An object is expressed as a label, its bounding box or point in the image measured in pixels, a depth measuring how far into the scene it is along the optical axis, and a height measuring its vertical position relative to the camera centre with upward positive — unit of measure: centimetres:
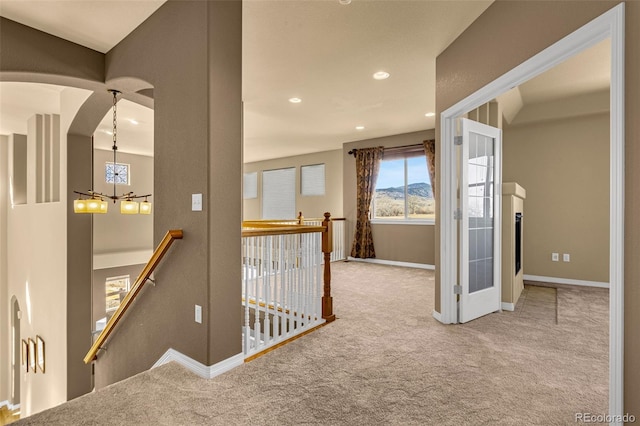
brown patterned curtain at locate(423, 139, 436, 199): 596 +103
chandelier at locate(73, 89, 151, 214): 346 +7
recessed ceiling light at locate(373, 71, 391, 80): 364 +157
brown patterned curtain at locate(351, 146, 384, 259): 680 +41
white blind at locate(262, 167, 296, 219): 894 +51
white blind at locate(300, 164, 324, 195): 830 +84
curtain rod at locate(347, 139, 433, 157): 628 +131
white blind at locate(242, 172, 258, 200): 977 +82
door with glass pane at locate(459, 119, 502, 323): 311 -9
